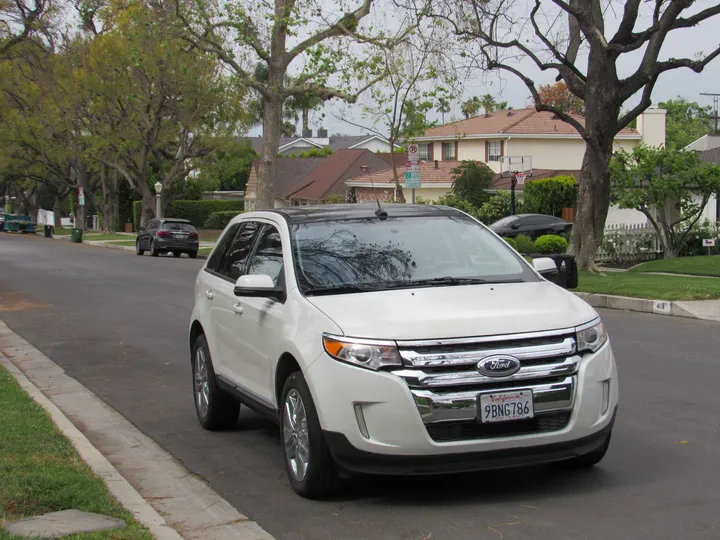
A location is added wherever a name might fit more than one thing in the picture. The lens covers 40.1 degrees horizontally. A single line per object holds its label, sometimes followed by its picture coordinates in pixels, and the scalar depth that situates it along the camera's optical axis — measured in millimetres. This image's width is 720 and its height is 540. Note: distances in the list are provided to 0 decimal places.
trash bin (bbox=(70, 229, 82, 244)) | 56656
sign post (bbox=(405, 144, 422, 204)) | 24859
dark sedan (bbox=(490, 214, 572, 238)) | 34469
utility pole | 82250
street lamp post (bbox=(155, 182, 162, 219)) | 52994
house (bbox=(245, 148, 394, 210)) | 66188
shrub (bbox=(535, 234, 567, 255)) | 27497
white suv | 5383
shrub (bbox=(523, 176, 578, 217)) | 39094
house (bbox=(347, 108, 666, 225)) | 54562
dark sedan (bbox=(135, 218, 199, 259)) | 40469
